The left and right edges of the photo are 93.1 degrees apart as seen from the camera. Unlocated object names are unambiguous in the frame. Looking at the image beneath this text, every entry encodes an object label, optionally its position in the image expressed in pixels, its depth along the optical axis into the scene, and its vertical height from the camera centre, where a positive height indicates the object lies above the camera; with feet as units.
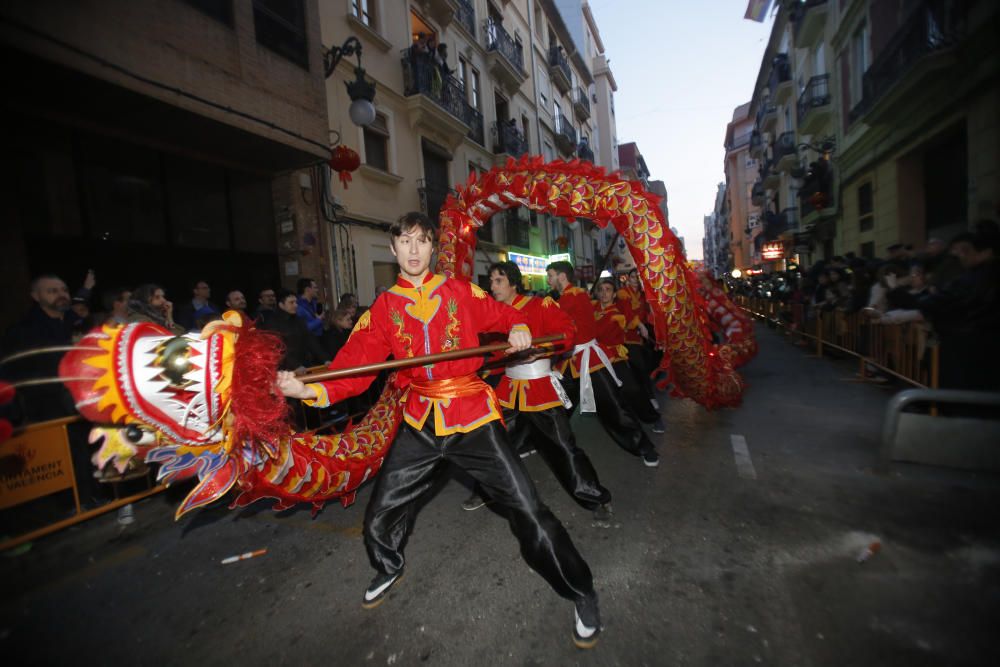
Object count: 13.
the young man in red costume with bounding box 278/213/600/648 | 7.22 -1.92
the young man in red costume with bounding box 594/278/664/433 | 14.97 -1.68
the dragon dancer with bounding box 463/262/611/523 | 10.89 -2.44
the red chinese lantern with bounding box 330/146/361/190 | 28.27 +9.38
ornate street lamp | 25.77 +12.03
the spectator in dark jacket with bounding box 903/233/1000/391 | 13.55 -1.31
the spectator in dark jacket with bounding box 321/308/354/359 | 19.51 -0.55
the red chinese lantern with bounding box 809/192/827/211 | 54.60 +9.53
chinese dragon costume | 5.56 -1.20
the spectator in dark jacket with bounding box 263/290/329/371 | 17.30 -0.42
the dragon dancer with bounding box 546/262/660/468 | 13.62 -2.54
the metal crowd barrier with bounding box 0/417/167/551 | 10.70 -3.10
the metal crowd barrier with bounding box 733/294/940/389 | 16.79 -3.08
